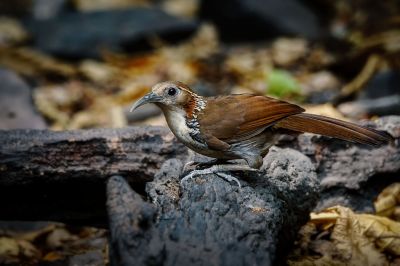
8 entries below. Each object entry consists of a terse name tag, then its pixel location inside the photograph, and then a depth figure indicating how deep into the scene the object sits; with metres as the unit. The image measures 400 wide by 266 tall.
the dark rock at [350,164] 8.63
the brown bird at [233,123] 7.30
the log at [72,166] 7.95
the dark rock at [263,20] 19.39
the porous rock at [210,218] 5.50
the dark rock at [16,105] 11.91
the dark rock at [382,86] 13.04
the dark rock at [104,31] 18.53
